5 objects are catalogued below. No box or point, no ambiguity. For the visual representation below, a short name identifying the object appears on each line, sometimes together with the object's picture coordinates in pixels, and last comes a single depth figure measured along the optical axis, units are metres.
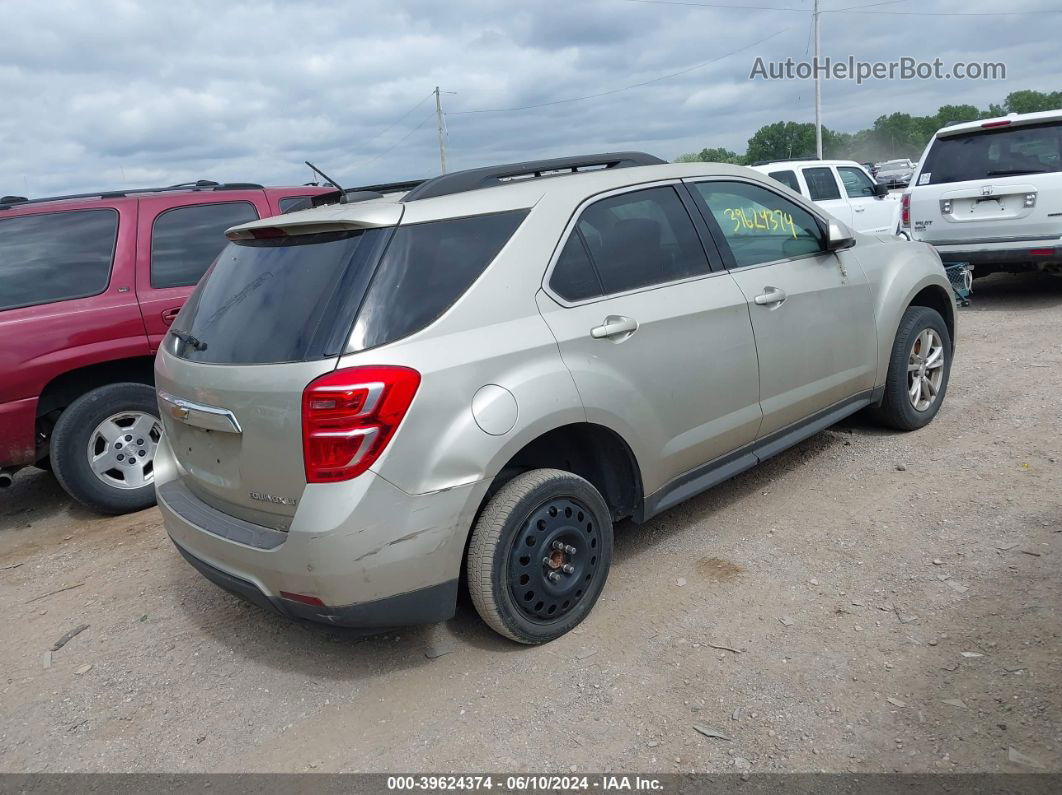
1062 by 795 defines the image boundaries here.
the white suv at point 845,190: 11.49
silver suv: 2.76
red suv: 4.79
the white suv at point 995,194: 8.07
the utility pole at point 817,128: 32.44
